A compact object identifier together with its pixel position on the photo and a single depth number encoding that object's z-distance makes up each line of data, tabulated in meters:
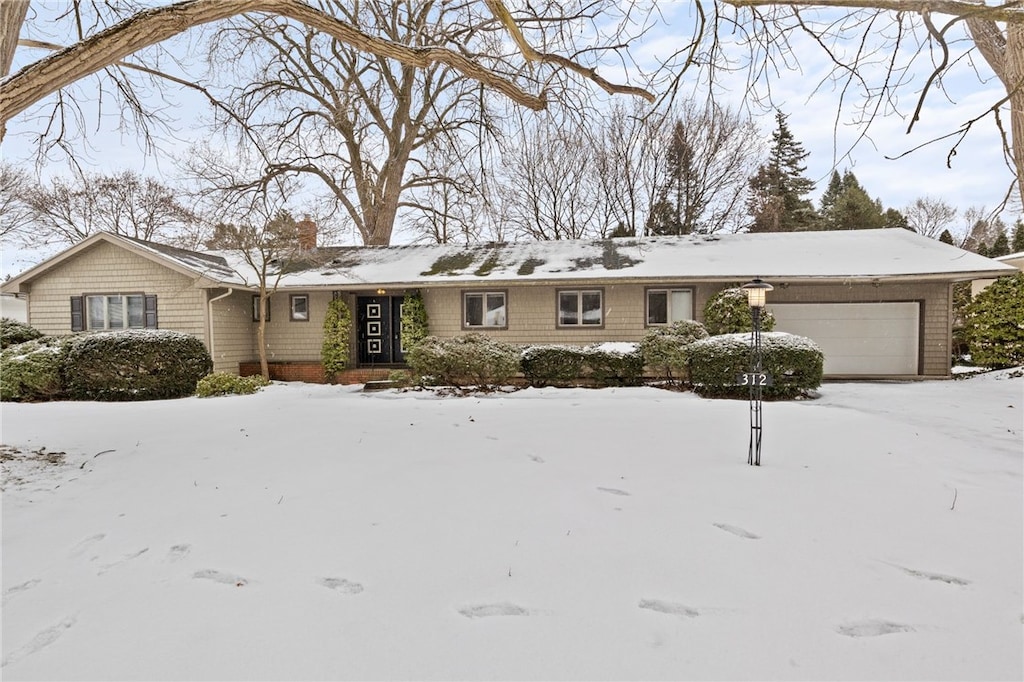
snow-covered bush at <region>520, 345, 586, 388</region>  10.50
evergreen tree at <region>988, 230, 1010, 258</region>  22.03
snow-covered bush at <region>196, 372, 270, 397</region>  10.24
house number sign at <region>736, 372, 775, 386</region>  4.63
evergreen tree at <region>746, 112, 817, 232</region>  22.25
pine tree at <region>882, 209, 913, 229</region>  25.61
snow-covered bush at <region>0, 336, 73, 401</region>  9.59
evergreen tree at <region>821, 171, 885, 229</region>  23.72
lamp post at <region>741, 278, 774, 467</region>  4.48
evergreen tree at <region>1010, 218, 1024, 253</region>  20.64
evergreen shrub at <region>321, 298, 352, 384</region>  12.92
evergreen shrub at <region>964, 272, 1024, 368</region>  11.22
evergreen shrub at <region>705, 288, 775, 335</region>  10.78
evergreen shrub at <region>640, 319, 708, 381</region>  9.65
